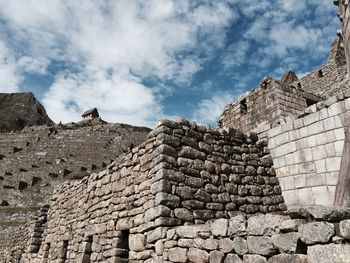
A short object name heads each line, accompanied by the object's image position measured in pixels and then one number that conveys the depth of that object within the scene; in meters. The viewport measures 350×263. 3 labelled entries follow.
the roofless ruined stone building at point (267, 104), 8.27
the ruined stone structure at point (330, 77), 14.02
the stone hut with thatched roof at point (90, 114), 81.34
